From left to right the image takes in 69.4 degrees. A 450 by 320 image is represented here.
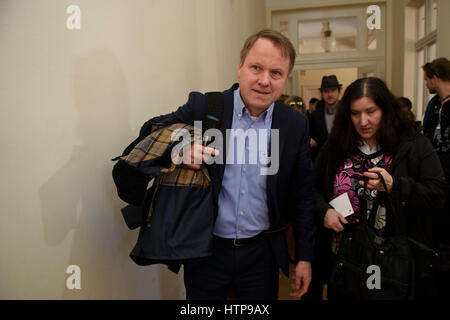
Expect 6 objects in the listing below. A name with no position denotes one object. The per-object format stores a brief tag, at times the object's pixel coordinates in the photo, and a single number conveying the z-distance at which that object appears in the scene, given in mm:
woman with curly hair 1332
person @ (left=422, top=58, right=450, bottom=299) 2754
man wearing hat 3869
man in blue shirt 1216
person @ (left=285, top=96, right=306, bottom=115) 3594
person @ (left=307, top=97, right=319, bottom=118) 6580
